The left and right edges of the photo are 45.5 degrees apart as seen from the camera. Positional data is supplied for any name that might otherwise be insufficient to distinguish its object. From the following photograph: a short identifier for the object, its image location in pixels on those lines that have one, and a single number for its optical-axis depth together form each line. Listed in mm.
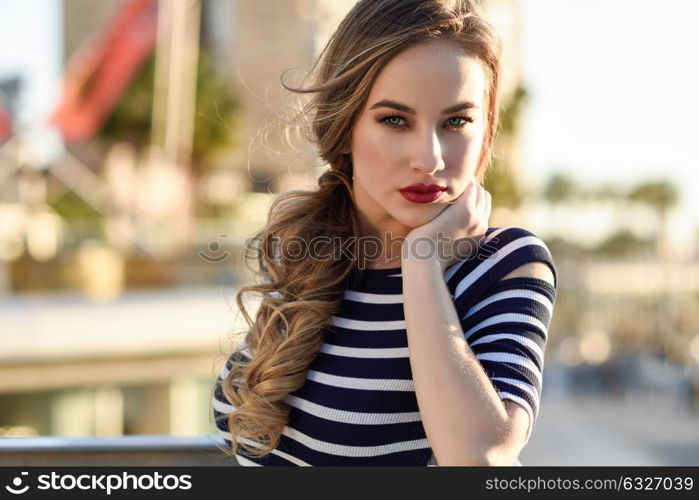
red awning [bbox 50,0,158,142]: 17609
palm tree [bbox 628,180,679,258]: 62219
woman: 1386
